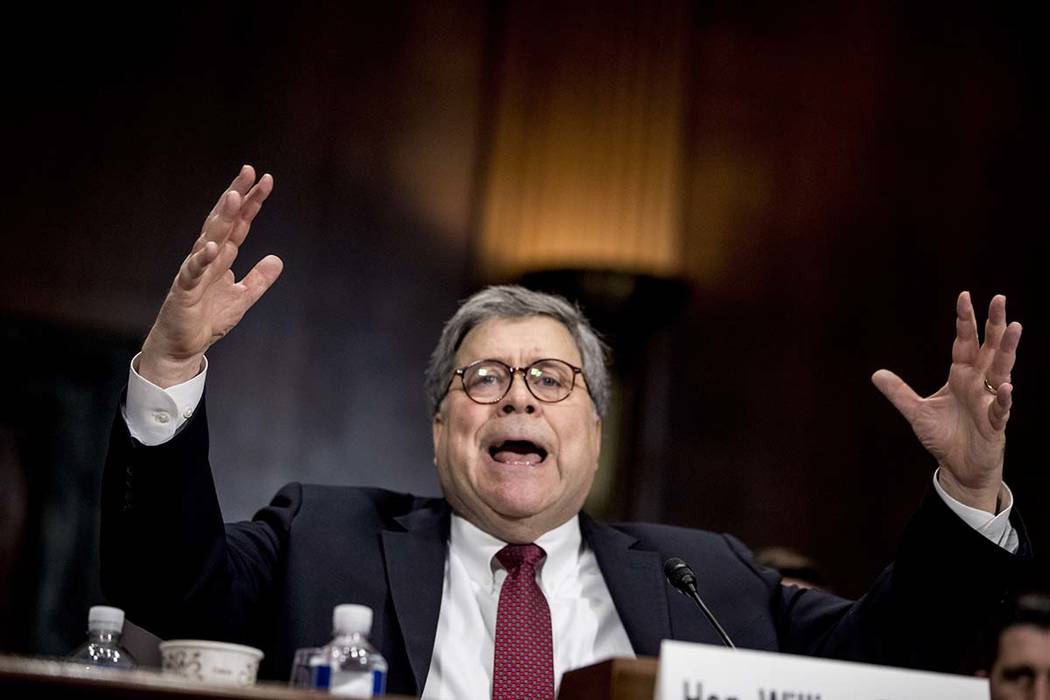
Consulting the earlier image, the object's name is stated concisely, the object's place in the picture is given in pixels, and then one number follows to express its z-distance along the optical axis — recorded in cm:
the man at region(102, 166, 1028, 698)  191
